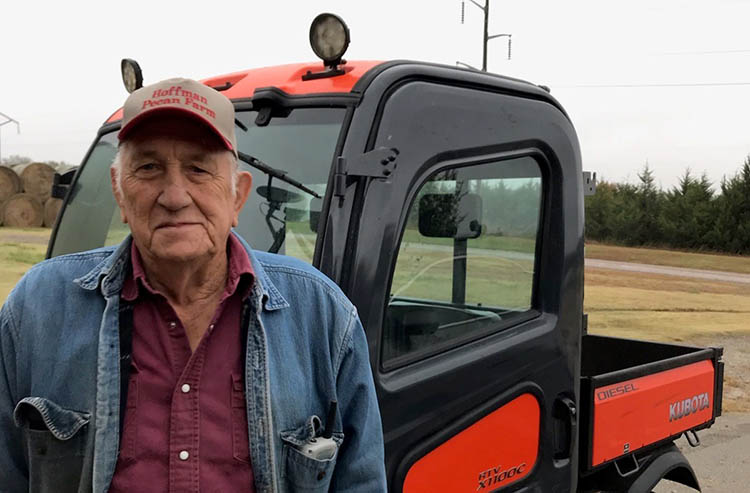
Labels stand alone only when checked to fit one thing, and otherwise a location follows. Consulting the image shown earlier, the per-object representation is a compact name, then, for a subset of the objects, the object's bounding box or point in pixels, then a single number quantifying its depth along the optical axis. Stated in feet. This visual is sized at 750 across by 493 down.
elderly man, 4.46
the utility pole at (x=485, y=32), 82.08
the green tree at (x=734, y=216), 95.61
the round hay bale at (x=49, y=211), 65.46
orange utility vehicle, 6.59
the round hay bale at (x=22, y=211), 63.36
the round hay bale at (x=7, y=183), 64.08
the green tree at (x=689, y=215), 98.58
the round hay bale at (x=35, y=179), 65.72
